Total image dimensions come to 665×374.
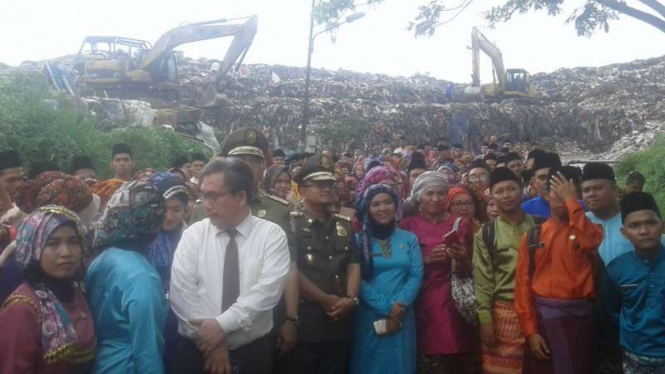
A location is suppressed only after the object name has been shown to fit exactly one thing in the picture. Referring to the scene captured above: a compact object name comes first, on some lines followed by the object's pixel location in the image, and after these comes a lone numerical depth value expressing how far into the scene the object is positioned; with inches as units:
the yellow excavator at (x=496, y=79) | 1187.3
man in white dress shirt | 112.9
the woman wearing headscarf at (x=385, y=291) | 147.2
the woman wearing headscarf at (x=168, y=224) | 134.0
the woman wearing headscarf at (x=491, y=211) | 192.2
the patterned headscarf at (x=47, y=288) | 96.4
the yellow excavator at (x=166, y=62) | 820.6
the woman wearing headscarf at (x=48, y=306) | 93.7
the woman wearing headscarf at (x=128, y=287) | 101.0
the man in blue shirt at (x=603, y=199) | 152.4
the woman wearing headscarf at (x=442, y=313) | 152.0
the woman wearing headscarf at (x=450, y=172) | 285.4
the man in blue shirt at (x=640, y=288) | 128.3
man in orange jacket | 134.3
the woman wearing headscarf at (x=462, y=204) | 173.8
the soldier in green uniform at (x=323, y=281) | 140.9
